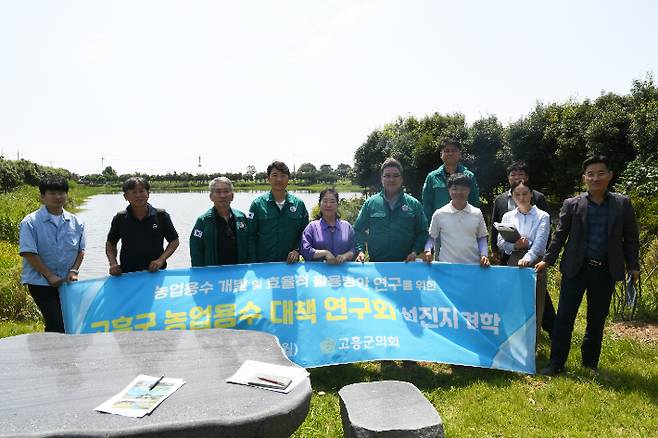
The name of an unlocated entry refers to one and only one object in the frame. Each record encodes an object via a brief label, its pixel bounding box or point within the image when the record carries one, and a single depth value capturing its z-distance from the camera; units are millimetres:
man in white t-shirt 4613
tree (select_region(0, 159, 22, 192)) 33312
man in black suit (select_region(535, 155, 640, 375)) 4152
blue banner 4383
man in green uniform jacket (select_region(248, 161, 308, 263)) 4707
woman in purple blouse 4672
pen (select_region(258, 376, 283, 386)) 2664
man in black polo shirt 4496
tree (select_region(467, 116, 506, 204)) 20766
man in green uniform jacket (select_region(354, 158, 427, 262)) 4696
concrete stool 2875
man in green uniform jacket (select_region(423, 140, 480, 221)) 5324
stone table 2297
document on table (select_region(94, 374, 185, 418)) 2410
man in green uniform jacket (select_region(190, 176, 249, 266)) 4586
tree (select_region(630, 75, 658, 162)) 12141
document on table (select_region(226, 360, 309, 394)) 2652
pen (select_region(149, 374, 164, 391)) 2669
